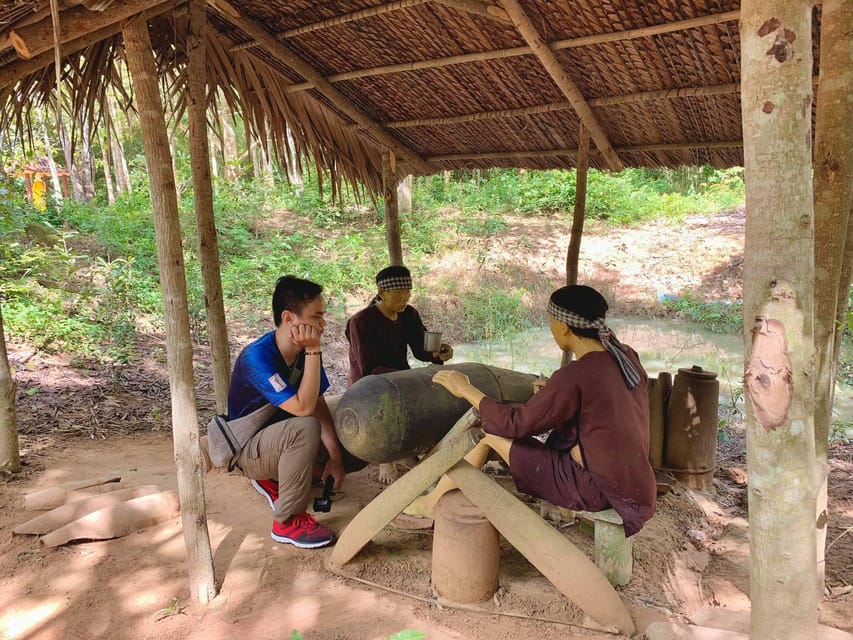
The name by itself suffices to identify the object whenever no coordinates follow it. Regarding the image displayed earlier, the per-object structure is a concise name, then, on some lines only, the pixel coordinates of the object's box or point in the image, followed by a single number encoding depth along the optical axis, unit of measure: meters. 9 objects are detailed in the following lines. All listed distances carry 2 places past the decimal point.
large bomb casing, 3.12
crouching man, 2.89
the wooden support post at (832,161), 2.09
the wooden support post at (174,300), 2.42
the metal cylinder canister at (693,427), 4.09
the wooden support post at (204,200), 3.71
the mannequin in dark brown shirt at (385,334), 4.04
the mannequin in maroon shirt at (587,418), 2.49
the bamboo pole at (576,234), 5.33
